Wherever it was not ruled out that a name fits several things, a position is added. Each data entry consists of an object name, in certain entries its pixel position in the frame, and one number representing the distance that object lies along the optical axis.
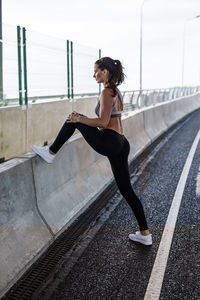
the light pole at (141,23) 25.97
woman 4.64
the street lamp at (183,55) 42.50
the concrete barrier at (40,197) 4.17
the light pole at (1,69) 9.30
